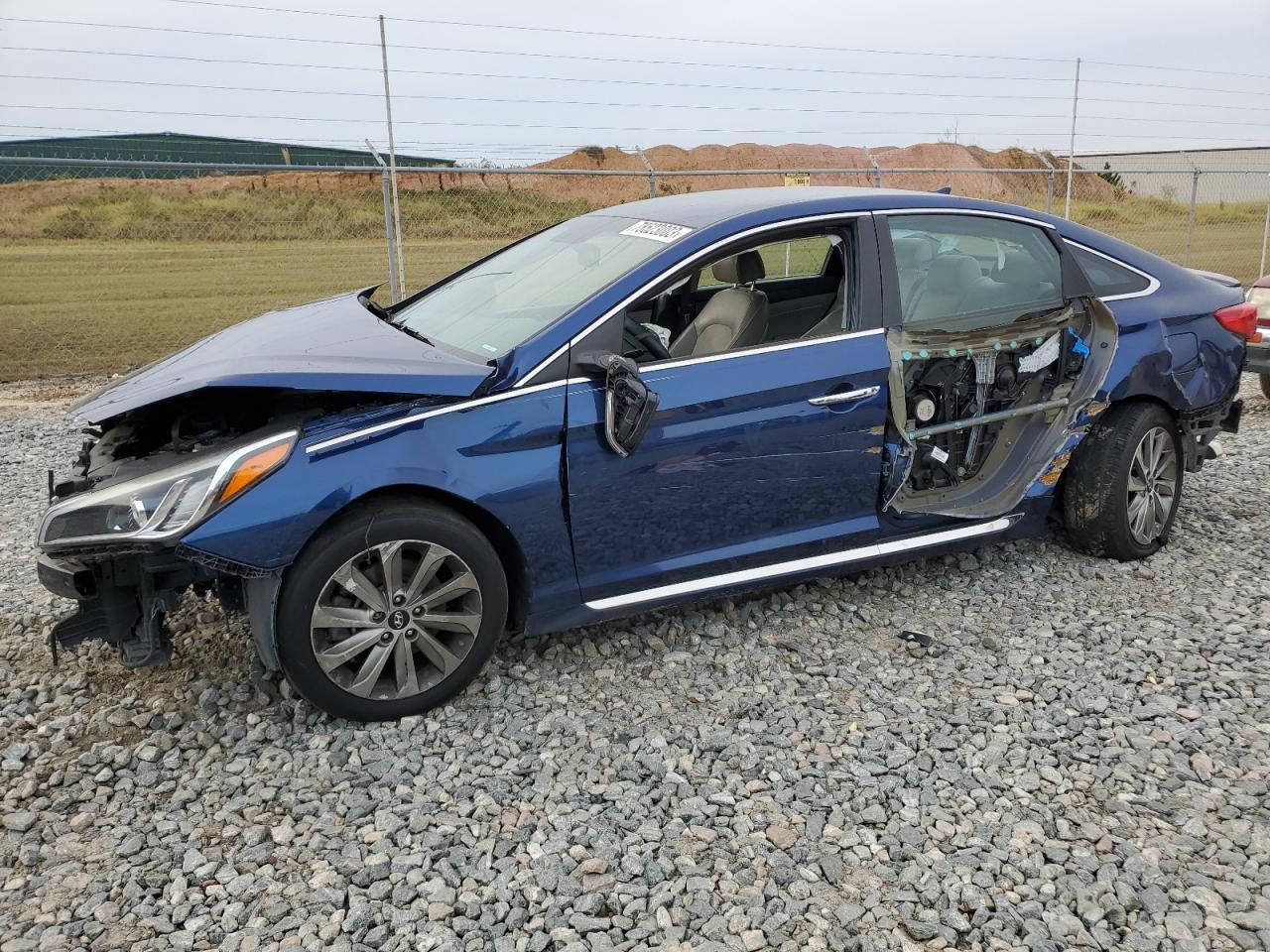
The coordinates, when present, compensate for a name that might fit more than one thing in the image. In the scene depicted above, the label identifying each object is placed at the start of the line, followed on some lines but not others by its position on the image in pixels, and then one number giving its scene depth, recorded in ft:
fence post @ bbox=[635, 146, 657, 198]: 33.50
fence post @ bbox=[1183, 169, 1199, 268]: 48.40
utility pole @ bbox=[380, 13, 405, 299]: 32.12
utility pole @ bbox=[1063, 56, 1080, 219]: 48.03
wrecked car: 10.68
